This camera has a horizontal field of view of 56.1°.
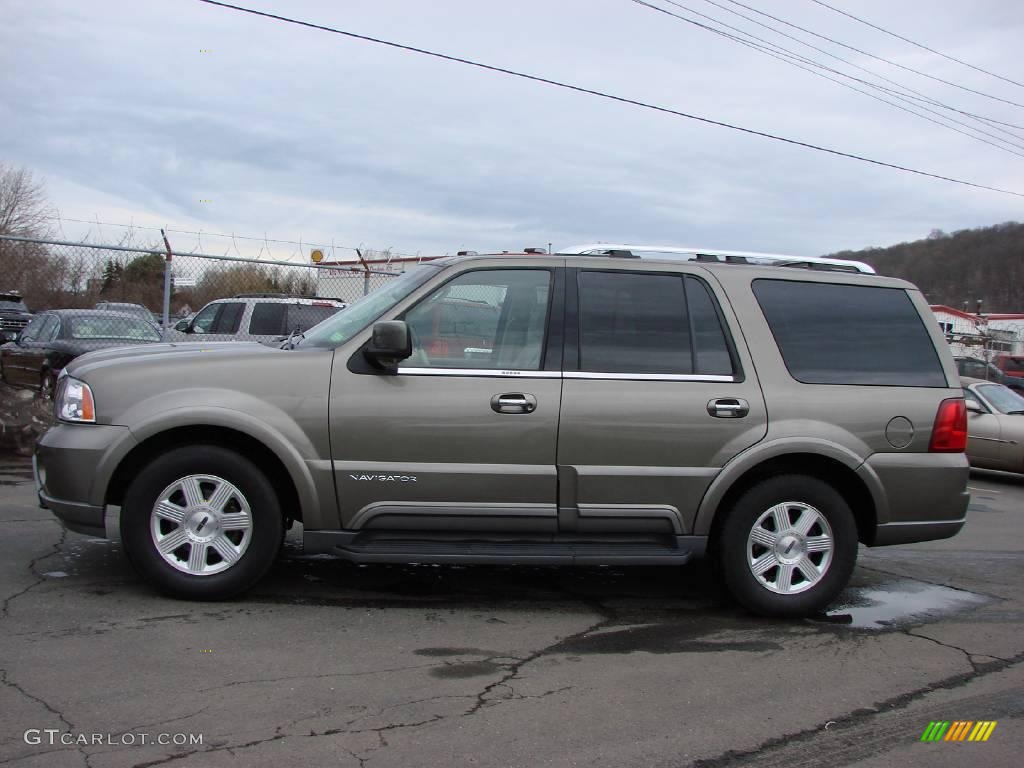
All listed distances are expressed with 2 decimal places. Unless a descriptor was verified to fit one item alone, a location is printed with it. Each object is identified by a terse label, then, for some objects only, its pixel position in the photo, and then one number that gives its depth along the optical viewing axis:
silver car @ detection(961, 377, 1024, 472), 12.44
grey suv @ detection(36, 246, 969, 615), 4.95
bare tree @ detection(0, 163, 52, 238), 46.34
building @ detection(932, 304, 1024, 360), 34.75
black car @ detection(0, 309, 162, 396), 11.42
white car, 13.30
